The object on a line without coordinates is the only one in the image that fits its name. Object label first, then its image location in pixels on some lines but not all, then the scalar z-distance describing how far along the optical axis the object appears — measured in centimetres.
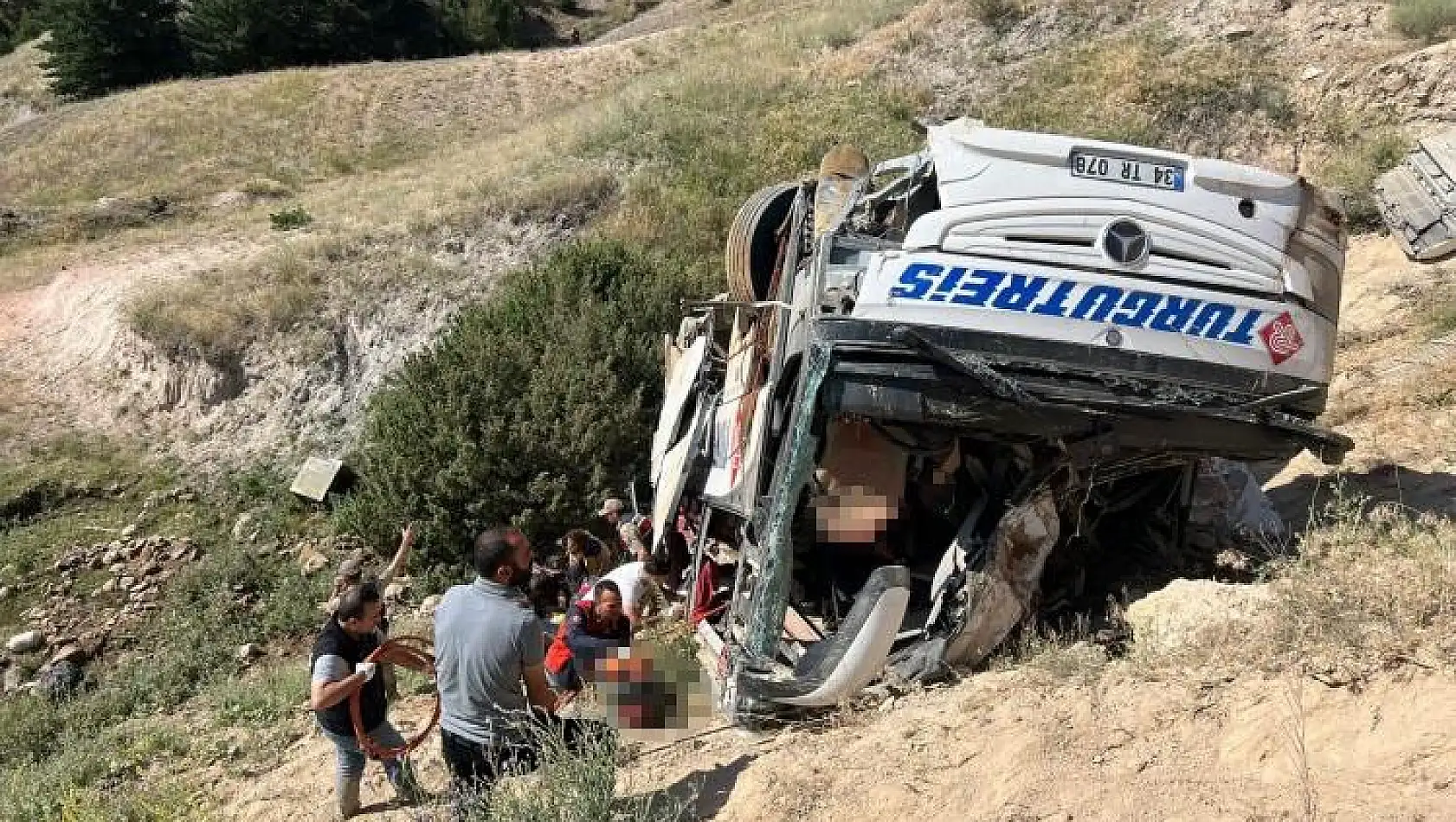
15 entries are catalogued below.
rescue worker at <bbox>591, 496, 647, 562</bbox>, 722
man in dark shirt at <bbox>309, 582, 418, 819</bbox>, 467
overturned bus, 443
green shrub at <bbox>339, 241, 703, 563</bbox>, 969
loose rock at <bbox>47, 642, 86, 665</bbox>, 1007
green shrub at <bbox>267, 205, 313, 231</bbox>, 1822
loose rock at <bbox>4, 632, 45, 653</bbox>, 1021
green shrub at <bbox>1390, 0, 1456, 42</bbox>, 1371
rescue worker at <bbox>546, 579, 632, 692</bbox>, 521
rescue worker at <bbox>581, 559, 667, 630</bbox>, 591
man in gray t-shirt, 405
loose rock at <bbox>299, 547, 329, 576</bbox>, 1107
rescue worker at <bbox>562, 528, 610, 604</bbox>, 745
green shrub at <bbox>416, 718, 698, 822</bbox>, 362
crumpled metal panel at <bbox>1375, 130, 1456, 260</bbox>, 814
